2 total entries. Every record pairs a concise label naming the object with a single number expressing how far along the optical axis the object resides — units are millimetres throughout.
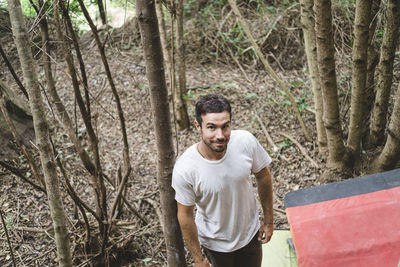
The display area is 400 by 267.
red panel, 2398
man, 1789
